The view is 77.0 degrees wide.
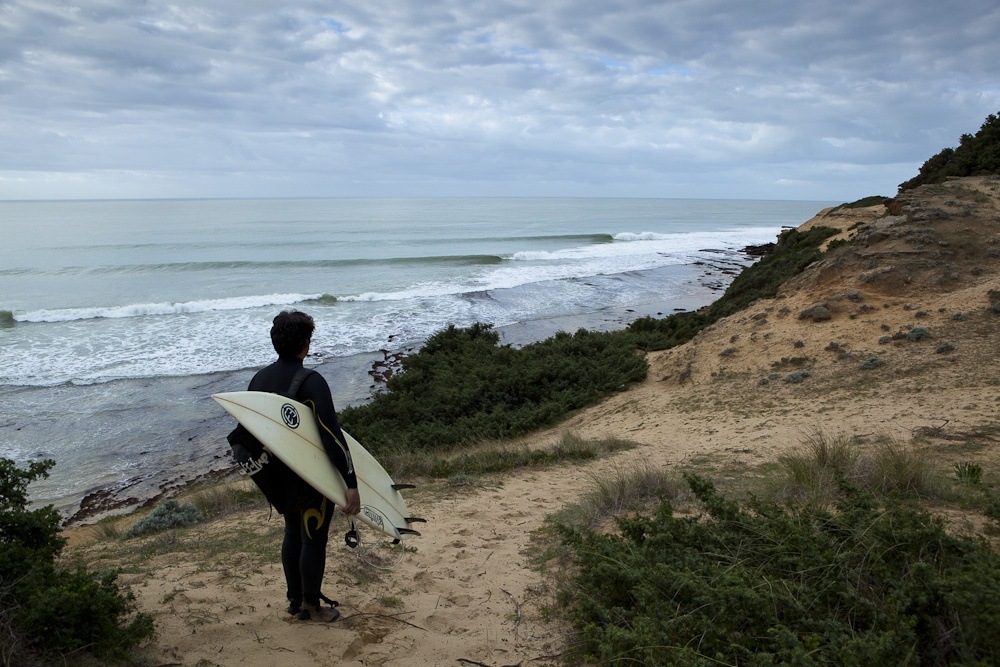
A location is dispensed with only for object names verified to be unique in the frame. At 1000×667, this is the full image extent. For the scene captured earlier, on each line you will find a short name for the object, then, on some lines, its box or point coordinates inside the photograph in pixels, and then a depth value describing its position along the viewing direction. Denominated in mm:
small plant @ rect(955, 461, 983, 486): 4340
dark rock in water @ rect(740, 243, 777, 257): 40681
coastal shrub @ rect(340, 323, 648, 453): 10078
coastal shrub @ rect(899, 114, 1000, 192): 16266
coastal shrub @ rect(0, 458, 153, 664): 2770
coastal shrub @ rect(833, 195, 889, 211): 20969
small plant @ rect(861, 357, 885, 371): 8930
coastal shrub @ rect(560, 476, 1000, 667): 2467
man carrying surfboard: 3293
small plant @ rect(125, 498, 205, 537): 6383
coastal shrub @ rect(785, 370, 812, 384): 9305
